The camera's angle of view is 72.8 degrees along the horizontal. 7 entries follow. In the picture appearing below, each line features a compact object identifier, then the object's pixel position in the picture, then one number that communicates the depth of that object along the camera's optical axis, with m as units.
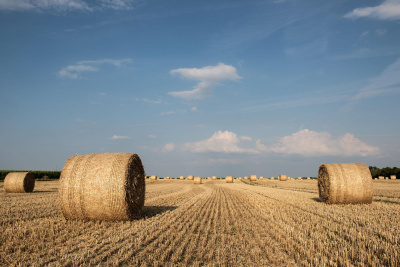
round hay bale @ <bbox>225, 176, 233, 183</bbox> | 46.87
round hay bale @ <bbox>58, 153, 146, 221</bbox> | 8.93
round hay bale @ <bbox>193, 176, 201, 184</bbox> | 41.04
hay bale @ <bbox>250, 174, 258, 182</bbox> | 54.79
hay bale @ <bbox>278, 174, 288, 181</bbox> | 54.47
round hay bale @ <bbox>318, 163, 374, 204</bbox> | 13.49
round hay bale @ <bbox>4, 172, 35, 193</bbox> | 20.66
